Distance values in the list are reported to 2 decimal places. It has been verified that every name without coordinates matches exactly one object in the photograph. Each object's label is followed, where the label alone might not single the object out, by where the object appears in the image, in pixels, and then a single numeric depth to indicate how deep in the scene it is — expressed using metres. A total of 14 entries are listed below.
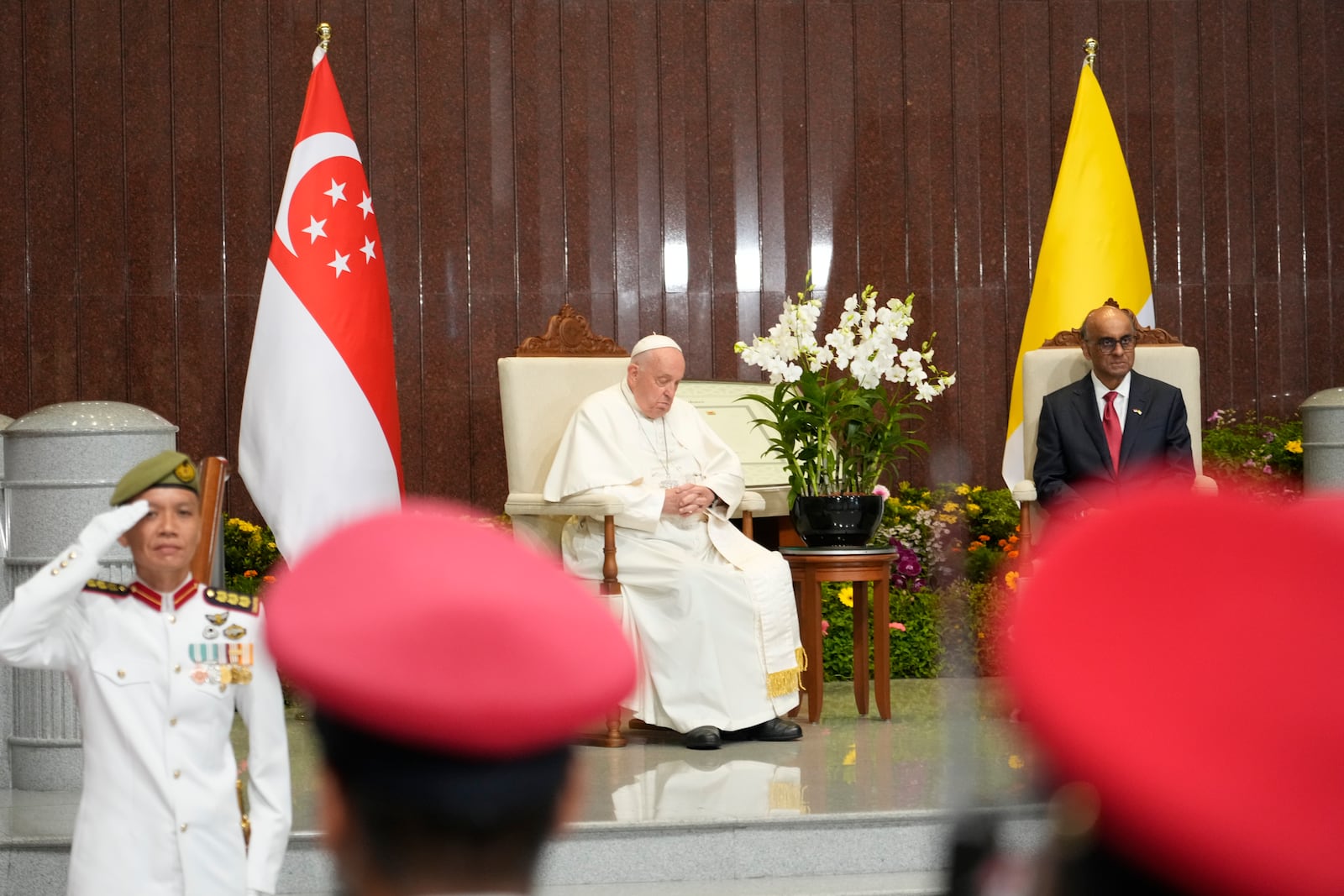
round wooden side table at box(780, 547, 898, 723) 11.33
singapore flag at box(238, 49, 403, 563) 13.00
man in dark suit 11.36
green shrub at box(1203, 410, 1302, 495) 15.95
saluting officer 5.00
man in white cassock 11.09
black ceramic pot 11.51
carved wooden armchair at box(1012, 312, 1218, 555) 12.21
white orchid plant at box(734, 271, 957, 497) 11.63
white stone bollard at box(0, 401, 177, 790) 9.37
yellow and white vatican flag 15.37
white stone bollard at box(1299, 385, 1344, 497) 11.94
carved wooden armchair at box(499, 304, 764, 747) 12.20
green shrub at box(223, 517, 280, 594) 15.08
